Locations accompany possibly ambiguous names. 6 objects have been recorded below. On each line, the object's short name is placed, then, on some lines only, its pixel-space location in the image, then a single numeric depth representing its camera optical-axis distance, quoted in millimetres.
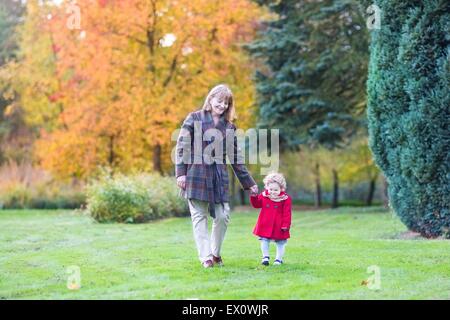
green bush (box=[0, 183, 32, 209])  21156
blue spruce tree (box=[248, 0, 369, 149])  19562
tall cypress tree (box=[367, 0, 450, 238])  11070
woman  7592
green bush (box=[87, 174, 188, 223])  16078
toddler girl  7855
